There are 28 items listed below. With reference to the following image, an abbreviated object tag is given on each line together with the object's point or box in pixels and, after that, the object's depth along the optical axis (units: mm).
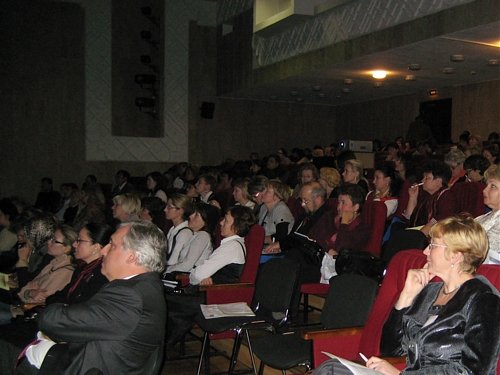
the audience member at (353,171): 5574
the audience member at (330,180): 5863
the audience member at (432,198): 4551
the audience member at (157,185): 7540
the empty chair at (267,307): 3326
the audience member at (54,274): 3562
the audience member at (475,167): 4949
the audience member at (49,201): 9406
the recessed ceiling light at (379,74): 9781
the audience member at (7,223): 4863
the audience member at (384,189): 5250
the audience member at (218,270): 3750
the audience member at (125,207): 5113
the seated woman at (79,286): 2953
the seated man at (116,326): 2146
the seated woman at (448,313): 1996
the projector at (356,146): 9617
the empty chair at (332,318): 2812
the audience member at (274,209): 5309
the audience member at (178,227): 4559
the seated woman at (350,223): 4285
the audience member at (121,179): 9877
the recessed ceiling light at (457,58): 8359
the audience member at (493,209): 2898
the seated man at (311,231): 4441
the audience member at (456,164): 5443
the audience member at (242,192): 5719
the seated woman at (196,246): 4340
